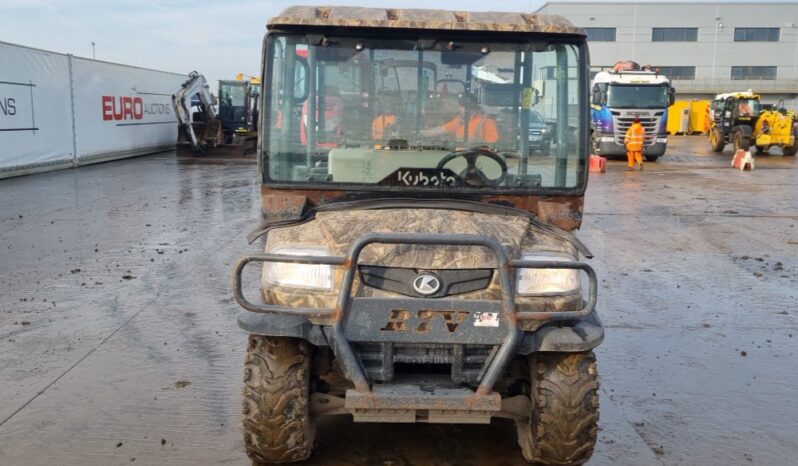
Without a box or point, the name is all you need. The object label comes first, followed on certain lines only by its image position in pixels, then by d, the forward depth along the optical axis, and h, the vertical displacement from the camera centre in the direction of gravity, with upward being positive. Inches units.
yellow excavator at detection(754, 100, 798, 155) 1102.4 -3.2
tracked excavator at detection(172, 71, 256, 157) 1026.1 -12.6
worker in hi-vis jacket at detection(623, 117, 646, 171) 892.0 -19.5
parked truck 991.6 +25.8
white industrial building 2395.4 +265.0
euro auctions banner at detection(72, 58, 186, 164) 897.5 +10.9
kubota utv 135.7 -20.6
